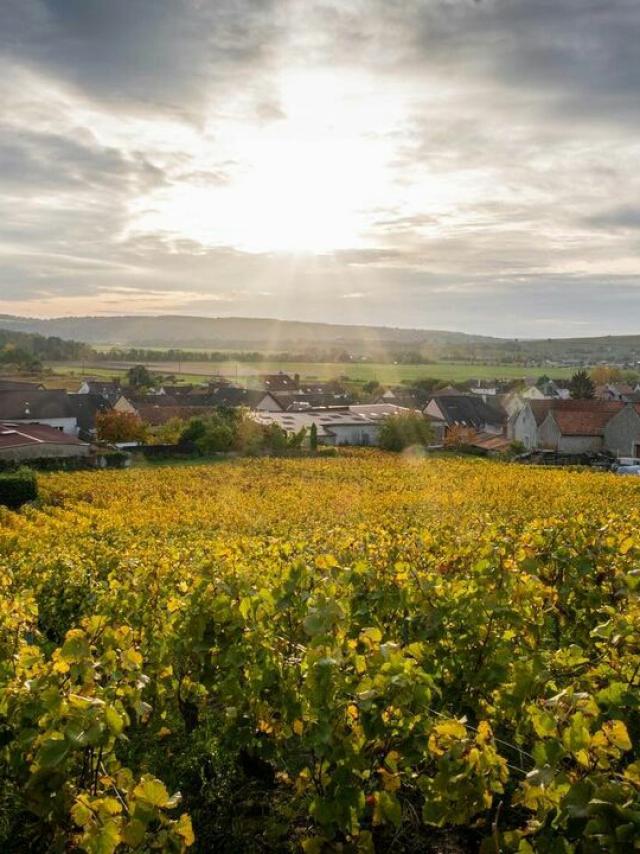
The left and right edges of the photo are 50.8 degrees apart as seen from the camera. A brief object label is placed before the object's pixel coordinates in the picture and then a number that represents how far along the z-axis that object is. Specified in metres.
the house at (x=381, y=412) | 72.56
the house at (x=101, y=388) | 95.19
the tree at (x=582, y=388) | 86.33
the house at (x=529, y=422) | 59.84
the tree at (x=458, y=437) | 61.34
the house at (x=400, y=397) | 94.44
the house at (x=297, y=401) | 85.74
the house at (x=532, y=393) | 98.88
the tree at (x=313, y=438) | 58.06
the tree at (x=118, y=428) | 57.22
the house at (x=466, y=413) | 78.38
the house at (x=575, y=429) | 55.66
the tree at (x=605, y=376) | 122.88
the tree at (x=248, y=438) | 54.91
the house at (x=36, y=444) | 46.03
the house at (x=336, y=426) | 65.00
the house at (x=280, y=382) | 108.38
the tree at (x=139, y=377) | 114.00
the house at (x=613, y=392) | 93.12
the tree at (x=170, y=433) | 56.38
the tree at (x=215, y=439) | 54.03
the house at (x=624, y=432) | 52.50
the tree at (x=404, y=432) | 57.88
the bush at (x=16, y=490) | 32.09
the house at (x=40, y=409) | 66.00
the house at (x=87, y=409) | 68.92
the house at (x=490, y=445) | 57.16
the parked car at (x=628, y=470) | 45.56
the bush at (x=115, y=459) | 48.56
